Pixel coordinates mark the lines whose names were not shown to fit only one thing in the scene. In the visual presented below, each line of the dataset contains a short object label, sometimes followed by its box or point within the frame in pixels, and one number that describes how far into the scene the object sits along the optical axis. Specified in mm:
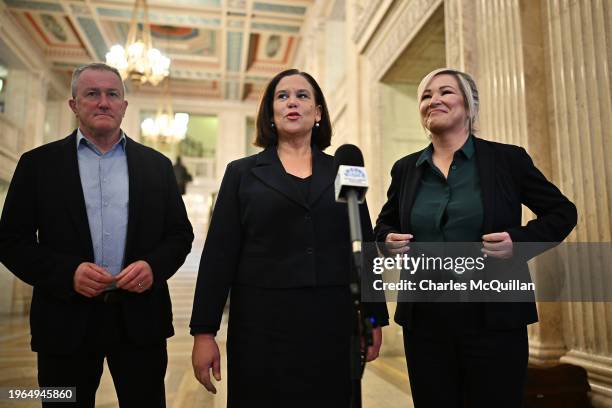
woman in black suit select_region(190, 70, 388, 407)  1421
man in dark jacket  1552
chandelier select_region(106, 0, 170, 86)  7442
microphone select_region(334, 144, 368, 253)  924
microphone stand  921
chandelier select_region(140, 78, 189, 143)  11289
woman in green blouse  1360
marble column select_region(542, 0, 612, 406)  2453
